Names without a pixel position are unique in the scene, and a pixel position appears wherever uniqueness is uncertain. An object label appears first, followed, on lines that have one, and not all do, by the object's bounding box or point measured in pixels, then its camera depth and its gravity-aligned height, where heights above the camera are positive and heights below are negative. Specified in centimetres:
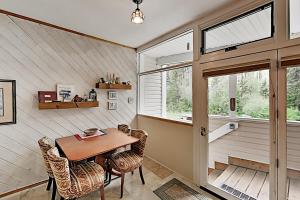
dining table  190 -63
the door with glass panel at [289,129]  165 -31
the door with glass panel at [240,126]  185 -41
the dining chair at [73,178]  167 -92
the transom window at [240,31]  185 +94
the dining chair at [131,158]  230 -91
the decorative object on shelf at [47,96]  249 +6
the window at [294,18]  160 +85
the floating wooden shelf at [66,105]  246 -8
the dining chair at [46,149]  198 -62
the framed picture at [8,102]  220 -3
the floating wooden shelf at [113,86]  316 +29
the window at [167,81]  314 +45
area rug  226 -139
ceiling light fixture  182 +98
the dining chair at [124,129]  297 -56
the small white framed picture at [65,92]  270 +14
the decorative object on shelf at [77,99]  281 +2
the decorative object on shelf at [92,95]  306 +10
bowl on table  266 -55
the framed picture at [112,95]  343 +11
